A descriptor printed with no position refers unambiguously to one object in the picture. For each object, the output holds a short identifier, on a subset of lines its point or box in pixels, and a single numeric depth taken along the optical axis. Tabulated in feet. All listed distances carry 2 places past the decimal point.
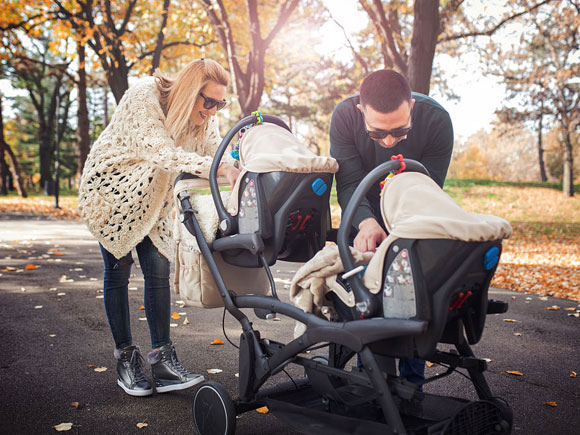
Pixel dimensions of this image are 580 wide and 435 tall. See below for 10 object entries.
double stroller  6.61
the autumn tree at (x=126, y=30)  47.21
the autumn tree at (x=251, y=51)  37.50
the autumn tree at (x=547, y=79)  81.25
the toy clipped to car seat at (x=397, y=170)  7.33
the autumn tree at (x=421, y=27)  28.02
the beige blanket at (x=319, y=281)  7.55
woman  10.59
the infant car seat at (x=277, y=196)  8.38
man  9.66
